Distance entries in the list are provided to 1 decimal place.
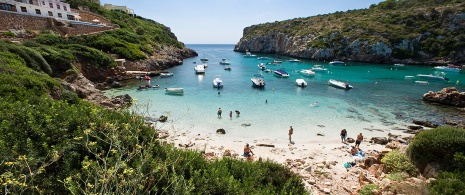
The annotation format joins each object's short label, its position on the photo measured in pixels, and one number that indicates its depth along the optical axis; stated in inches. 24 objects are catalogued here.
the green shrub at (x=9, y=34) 1413.9
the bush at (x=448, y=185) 298.2
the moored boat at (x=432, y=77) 1863.2
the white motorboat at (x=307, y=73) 2071.9
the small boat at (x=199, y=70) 2112.5
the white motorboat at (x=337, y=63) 2890.7
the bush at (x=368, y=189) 354.9
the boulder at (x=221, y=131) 822.5
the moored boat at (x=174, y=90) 1349.7
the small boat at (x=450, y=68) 2270.3
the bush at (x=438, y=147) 387.5
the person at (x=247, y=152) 600.2
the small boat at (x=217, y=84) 1553.8
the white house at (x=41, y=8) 1675.7
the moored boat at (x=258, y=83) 1576.2
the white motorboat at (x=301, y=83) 1604.8
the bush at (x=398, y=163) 428.7
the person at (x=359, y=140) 682.3
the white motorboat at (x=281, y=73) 2018.5
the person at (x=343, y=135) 745.0
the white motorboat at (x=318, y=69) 2378.2
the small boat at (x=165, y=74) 1863.9
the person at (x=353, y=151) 639.1
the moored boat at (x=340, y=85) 1538.6
